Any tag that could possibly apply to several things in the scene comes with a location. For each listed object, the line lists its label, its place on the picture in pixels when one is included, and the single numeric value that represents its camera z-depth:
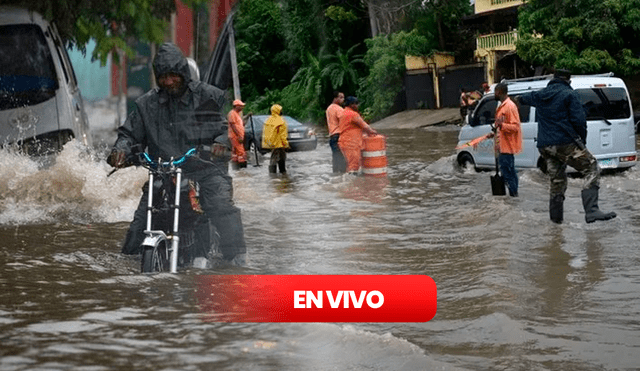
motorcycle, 6.29
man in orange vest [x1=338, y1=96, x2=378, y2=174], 17.02
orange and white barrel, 17.08
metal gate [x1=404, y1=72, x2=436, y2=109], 44.34
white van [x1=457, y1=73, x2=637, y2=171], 15.11
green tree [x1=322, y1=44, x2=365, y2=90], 48.69
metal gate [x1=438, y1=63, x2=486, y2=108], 41.62
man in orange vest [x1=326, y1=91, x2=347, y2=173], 17.77
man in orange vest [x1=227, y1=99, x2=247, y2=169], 19.12
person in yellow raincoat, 19.22
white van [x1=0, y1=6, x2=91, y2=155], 11.20
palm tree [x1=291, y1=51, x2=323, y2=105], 48.96
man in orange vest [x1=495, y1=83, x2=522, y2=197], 12.86
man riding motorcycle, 6.72
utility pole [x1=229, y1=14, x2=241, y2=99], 11.77
